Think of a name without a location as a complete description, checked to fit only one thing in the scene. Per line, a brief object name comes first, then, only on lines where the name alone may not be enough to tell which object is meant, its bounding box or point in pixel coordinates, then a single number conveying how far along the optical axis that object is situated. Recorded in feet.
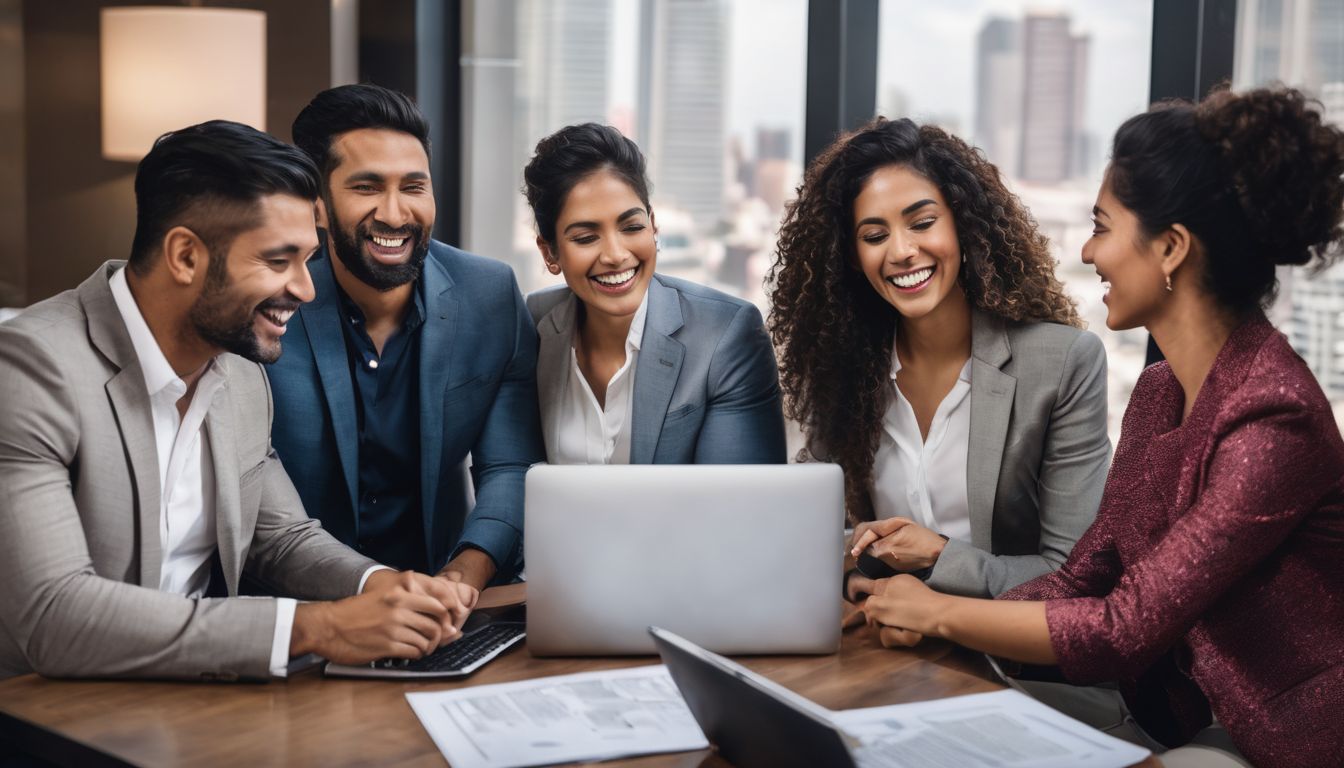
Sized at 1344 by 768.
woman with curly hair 7.33
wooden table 4.45
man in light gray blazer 5.15
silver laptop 5.37
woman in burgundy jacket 5.22
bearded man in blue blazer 7.85
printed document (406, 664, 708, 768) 4.47
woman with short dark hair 8.11
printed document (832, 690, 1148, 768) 4.42
